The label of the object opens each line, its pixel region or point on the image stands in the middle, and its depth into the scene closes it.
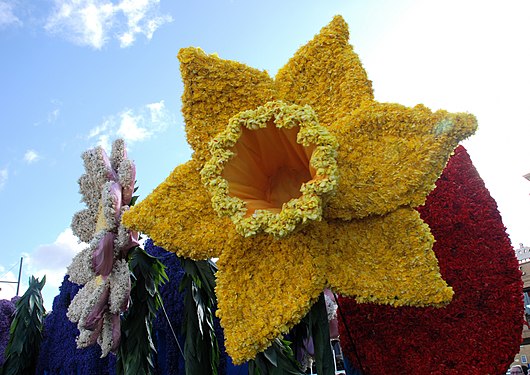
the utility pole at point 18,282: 10.05
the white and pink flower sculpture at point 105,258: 2.41
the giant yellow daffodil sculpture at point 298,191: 1.76
